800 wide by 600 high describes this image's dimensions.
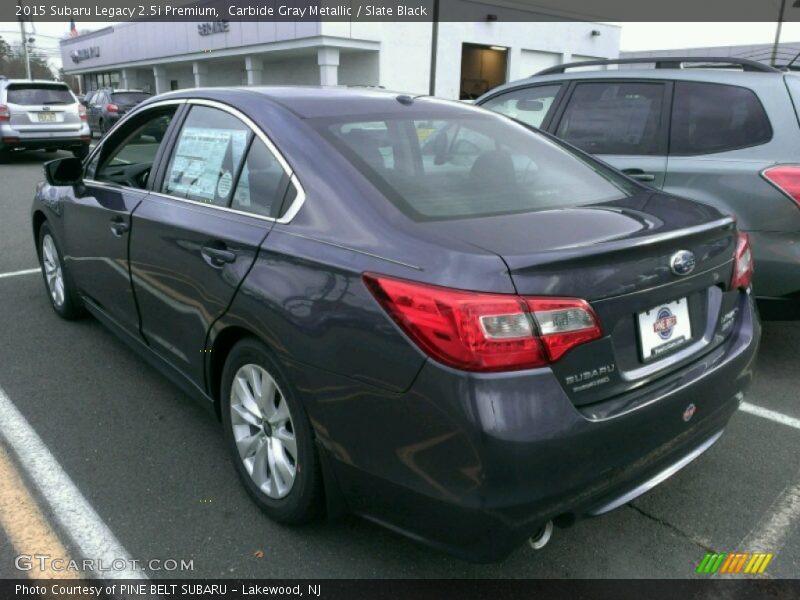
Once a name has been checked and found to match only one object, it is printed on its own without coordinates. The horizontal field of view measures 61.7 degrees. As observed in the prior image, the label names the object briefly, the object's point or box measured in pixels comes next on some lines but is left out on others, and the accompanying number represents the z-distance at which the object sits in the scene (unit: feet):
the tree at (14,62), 228.43
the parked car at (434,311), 5.92
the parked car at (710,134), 11.96
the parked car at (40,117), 47.50
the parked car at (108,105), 66.90
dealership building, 78.64
